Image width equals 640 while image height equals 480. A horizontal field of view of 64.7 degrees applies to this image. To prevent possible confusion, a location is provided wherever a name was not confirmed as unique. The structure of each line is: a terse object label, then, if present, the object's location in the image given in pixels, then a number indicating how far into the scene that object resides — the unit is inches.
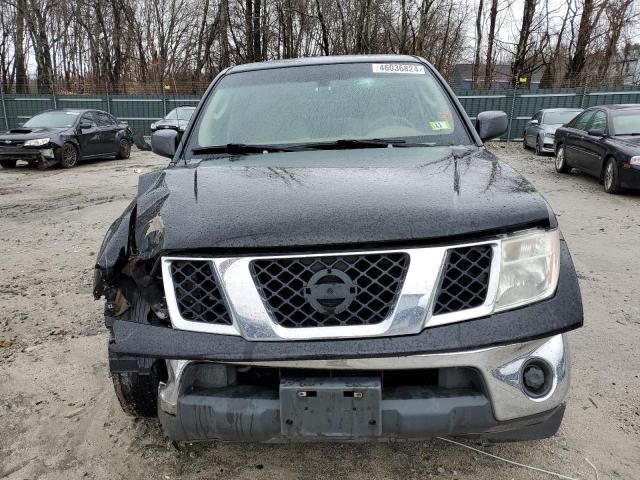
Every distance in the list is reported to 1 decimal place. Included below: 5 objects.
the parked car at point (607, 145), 320.8
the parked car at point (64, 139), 461.4
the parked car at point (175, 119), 655.8
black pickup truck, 63.4
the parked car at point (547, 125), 564.4
